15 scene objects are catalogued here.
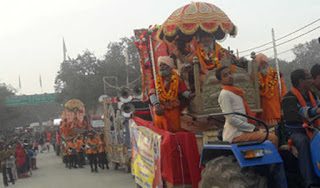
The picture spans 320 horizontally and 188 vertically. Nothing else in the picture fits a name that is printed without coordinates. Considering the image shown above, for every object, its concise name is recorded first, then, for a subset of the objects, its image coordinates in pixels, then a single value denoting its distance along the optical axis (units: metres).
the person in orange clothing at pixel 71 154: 23.09
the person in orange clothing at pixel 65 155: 23.94
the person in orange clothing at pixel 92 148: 19.29
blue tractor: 4.46
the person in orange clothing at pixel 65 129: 25.59
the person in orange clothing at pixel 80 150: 22.69
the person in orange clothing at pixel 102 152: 19.79
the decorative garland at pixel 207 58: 8.33
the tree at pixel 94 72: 42.12
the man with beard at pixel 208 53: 8.32
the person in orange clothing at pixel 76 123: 25.67
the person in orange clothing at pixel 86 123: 25.86
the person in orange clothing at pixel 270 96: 8.06
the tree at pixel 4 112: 61.79
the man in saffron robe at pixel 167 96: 7.70
